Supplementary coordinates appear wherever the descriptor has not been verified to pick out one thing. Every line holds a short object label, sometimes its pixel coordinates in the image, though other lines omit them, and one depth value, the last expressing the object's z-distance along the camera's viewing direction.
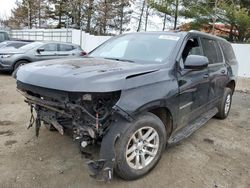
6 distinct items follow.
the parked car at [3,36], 10.10
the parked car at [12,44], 7.83
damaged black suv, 1.98
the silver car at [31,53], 7.05
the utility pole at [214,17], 12.50
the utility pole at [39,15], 27.29
